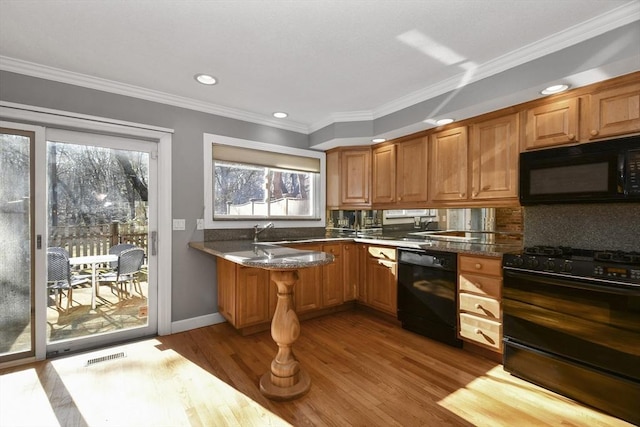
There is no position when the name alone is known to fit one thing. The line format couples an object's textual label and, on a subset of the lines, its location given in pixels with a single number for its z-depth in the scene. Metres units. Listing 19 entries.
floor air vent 2.36
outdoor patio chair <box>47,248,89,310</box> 2.53
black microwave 1.91
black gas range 1.71
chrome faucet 3.43
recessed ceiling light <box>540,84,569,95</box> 2.10
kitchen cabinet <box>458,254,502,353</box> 2.35
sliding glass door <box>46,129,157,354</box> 2.55
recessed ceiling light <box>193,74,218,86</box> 2.52
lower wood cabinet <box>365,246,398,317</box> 3.17
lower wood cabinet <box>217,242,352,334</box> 2.79
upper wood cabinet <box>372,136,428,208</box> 3.29
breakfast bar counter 1.93
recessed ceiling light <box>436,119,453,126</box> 2.87
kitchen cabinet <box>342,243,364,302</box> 3.56
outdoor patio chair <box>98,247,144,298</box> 2.82
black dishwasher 2.66
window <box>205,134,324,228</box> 3.28
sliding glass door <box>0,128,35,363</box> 2.33
